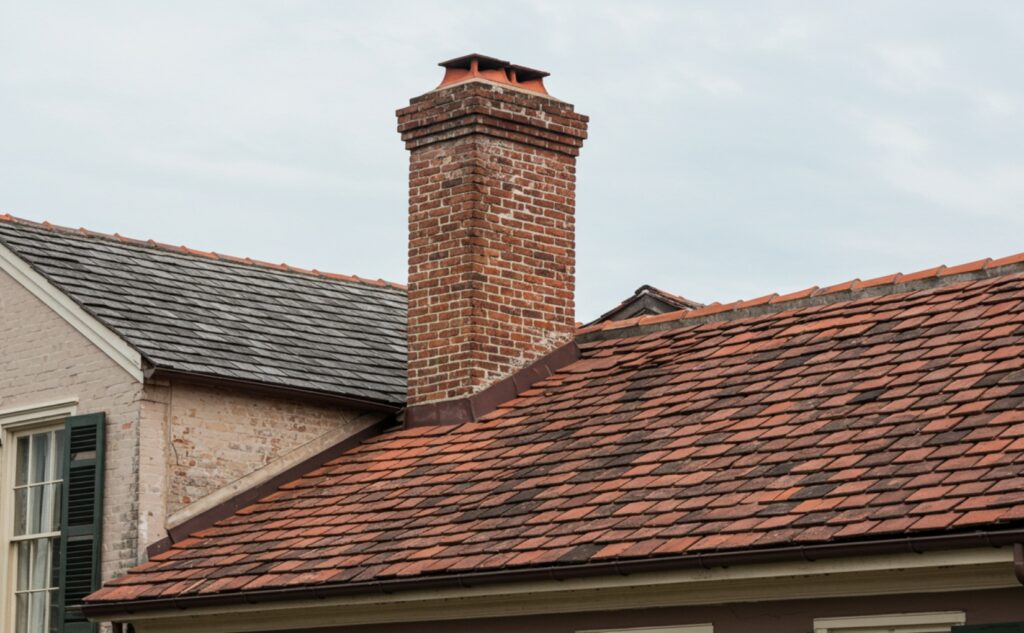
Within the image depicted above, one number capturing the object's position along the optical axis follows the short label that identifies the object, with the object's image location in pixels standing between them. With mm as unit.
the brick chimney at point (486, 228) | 15398
